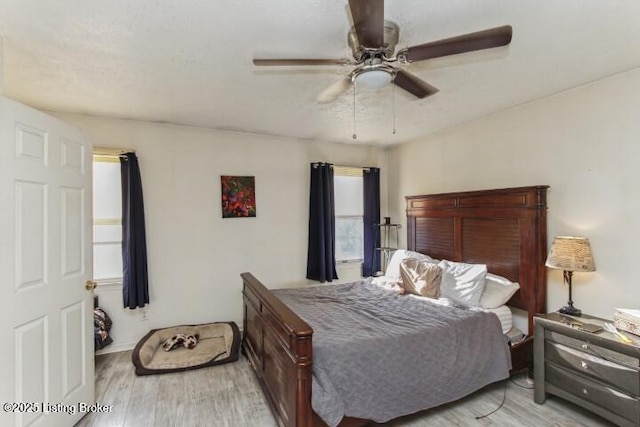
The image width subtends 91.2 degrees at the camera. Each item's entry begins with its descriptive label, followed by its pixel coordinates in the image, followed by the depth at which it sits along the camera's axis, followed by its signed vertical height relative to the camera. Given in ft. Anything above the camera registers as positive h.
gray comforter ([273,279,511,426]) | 6.40 -3.24
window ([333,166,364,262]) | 15.44 -0.02
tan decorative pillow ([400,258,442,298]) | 10.09 -2.14
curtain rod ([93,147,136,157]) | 10.92 +2.27
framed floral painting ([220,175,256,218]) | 12.98 +0.79
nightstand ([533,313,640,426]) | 6.52 -3.59
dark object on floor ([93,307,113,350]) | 10.42 -3.82
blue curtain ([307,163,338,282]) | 14.06 -0.49
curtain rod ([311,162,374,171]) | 14.26 +2.31
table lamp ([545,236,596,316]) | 7.95 -1.16
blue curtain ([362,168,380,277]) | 15.53 -0.31
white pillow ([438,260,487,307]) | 9.44 -2.18
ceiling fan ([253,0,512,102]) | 4.41 +2.66
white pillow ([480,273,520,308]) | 9.27 -2.39
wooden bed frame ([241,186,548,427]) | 6.21 -1.70
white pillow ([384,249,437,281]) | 12.18 -1.82
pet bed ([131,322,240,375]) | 9.73 -4.64
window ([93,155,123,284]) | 11.30 -0.16
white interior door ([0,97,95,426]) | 5.68 -1.11
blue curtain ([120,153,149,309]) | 11.05 -0.76
